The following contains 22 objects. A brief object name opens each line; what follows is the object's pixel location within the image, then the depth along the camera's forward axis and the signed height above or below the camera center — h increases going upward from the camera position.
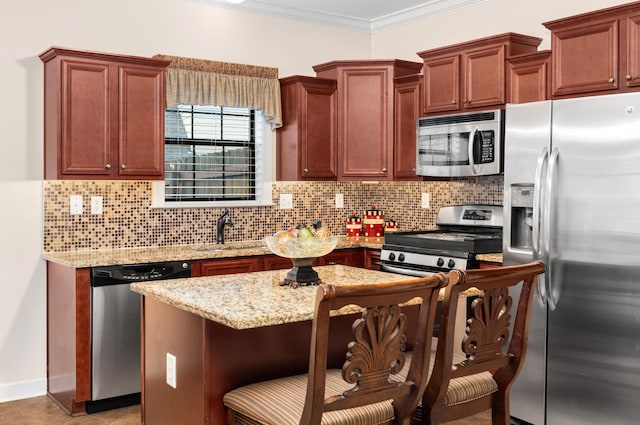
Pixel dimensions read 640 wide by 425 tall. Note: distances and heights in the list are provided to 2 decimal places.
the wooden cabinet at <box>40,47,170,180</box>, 4.29 +0.54
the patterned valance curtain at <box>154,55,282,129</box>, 4.96 +0.86
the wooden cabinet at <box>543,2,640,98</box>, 3.56 +0.80
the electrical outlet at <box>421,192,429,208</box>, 5.61 -0.01
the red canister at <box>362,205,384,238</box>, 5.79 -0.22
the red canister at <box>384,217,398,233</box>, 5.84 -0.24
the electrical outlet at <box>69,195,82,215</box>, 4.62 -0.04
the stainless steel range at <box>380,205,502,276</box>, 4.39 -0.29
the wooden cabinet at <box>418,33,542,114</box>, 4.46 +0.87
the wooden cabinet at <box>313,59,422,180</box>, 5.36 +0.66
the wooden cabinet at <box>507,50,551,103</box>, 4.13 +0.76
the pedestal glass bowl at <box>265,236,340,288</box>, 2.80 -0.22
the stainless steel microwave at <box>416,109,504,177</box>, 4.45 +0.37
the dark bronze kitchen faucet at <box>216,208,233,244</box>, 5.18 -0.21
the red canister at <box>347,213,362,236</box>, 5.88 -0.25
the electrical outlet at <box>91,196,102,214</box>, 4.71 -0.05
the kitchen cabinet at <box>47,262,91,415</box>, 4.08 -0.86
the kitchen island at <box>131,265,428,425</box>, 2.45 -0.55
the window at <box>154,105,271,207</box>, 5.16 +0.32
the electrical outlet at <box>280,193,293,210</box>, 5.65 -0.02
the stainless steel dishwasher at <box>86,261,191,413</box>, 4.13 -0.84
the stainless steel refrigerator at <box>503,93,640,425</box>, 3.30 -0.26
